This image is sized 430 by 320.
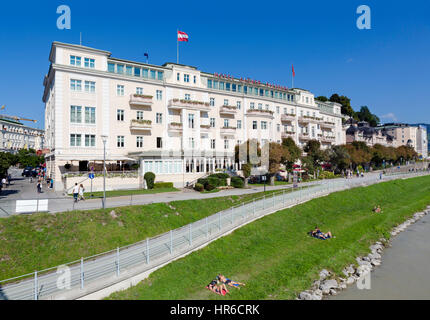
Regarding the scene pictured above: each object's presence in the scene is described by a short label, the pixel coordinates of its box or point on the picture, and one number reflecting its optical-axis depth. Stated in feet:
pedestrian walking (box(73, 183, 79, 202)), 74.46
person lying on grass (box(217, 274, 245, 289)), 42.14
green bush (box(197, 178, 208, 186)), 112.94
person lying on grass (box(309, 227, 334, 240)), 69.82
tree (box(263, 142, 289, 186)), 126.62
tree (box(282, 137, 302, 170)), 139.03
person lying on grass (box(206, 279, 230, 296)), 40.09
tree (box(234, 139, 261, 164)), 132.67
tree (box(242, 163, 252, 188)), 121.19
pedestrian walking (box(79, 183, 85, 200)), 77.29
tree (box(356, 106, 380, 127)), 416.46
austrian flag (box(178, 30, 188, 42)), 132.36
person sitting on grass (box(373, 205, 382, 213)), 104.43
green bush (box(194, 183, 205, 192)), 109.91
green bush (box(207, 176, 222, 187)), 113.52
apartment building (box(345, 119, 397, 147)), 290.15
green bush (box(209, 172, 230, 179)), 121.62
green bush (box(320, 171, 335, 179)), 167.71
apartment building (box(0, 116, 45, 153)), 364.38
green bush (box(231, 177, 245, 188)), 122.42
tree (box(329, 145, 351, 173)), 173.47
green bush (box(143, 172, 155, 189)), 109.19
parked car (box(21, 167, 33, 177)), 179.61
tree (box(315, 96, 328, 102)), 315.37
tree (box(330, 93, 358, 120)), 341.82
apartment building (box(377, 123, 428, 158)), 453.70
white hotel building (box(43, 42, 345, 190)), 110.63
